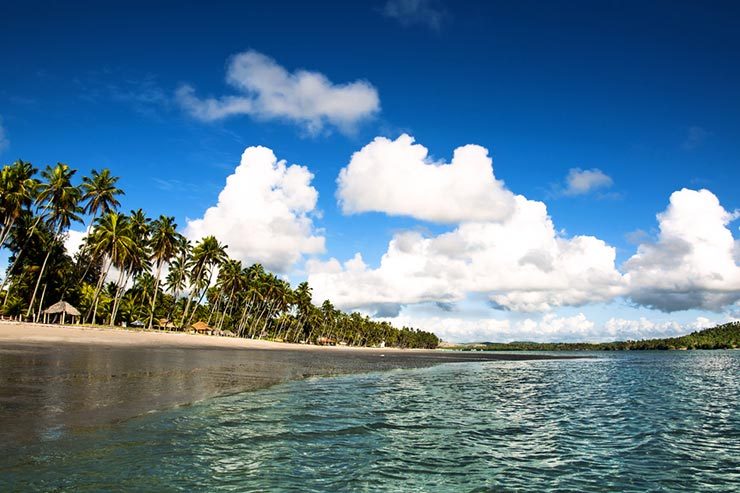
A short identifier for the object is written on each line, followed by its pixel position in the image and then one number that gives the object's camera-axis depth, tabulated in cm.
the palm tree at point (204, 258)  9288
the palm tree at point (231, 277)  10744
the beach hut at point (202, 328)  9919
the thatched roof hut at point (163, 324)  10466
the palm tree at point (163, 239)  8356
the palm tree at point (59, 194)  6098
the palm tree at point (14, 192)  5237
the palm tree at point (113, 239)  6724
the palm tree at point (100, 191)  6950
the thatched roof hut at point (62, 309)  7032
